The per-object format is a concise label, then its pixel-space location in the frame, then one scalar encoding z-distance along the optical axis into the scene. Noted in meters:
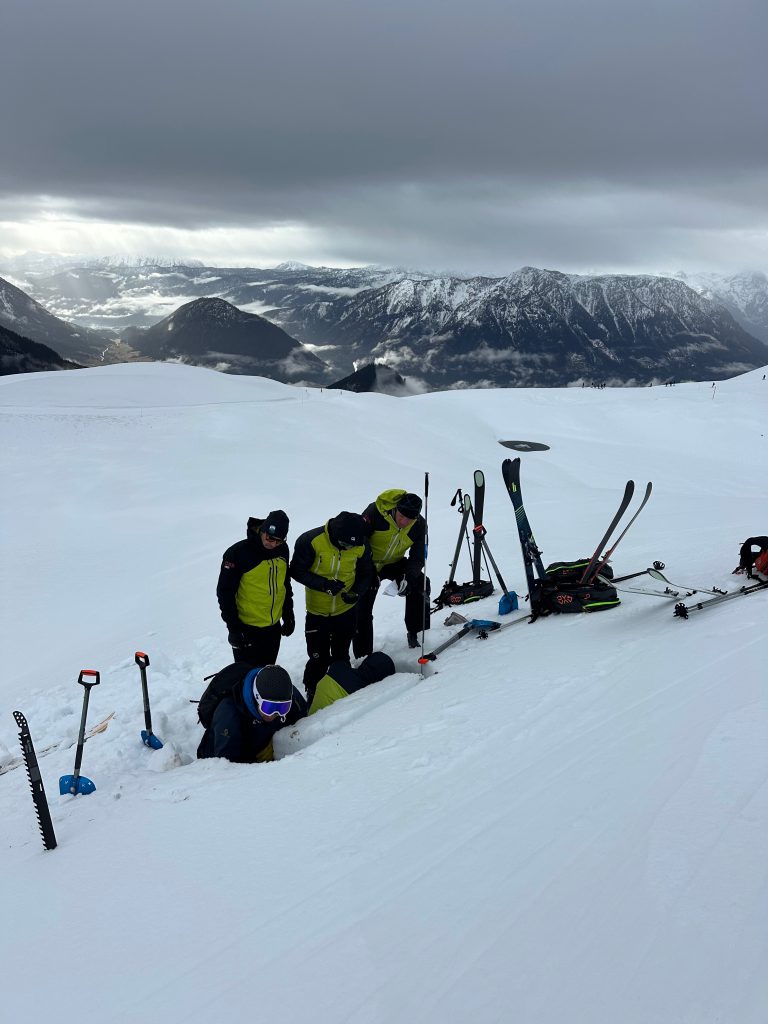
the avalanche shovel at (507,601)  8.62
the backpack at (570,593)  7.71
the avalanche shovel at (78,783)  5.43
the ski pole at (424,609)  7.42
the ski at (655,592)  7.27
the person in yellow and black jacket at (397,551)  7.16
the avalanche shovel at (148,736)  6.57
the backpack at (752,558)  7.68
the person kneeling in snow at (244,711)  5.58
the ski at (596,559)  7.82
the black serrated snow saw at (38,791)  4.27
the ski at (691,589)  7.18
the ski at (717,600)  6.73
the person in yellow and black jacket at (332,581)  6.57
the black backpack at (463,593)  9.48
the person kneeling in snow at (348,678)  6.64
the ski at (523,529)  8.15
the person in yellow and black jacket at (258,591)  6.35
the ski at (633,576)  8.30
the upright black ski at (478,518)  8.98
